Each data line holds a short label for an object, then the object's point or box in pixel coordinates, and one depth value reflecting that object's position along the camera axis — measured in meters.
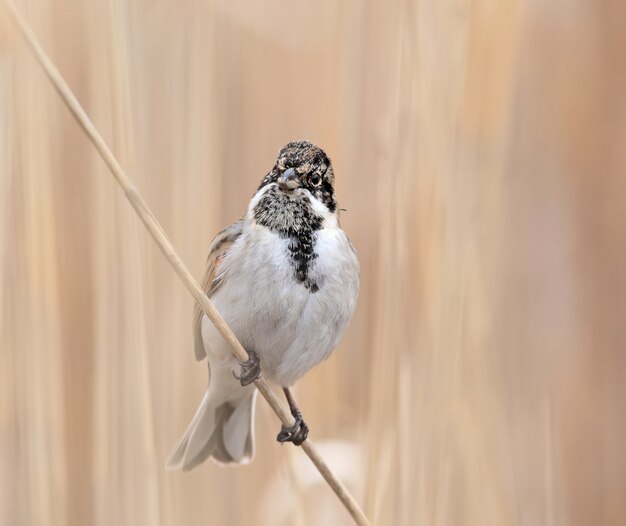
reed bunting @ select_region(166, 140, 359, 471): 3.32
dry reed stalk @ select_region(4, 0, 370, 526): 3.23
